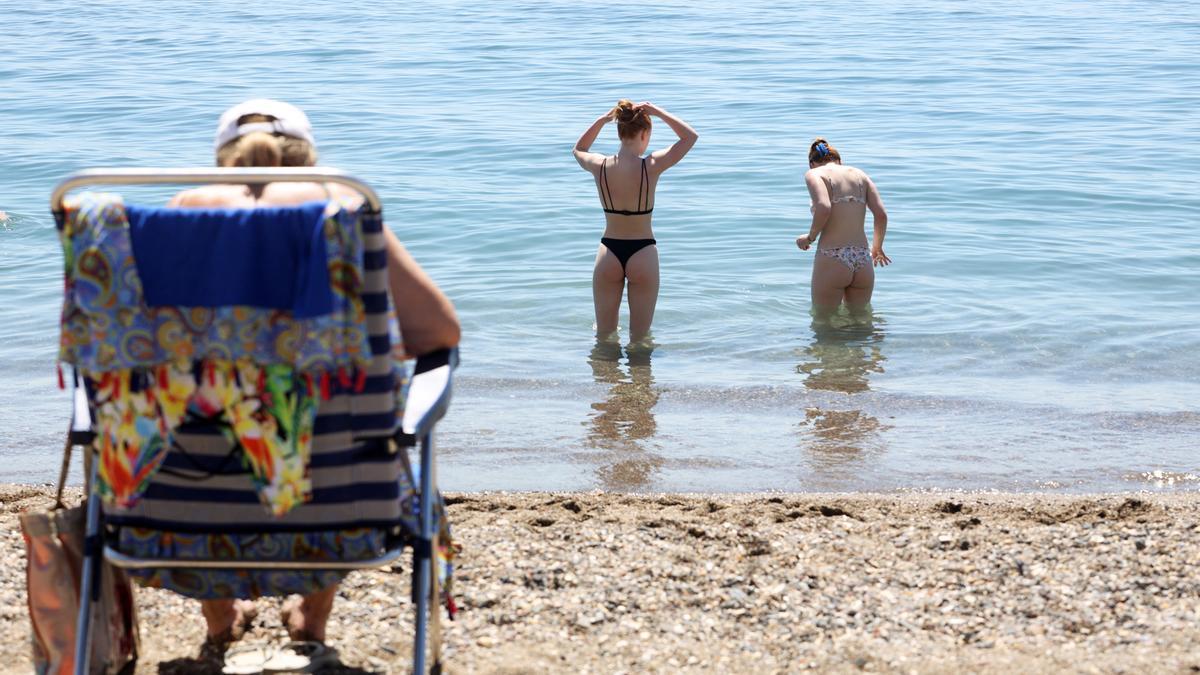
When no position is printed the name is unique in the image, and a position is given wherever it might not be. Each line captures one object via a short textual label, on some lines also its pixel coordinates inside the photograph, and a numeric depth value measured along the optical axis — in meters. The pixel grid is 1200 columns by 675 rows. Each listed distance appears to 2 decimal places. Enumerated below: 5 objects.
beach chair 5.05
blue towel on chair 5.05
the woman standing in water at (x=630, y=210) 15.17
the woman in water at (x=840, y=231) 16.17
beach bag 5.79
